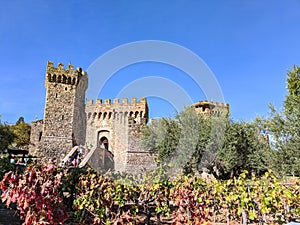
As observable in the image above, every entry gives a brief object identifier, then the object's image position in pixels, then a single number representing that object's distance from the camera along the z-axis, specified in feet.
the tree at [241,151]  39.58
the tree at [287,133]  31.22
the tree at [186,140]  39.29
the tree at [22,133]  110.73
